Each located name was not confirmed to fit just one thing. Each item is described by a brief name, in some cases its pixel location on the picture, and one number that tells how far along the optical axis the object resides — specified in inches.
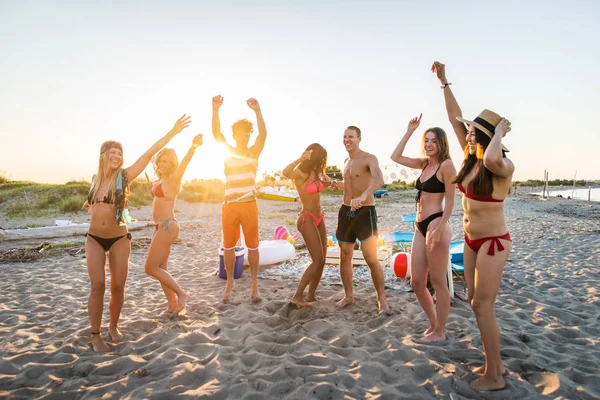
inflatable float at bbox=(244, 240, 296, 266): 282.0
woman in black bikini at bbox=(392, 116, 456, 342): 139.6
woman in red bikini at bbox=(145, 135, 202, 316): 169.3
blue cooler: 247.1
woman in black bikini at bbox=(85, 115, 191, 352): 139.1
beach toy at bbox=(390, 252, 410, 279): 231.3
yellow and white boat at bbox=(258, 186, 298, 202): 1154.6
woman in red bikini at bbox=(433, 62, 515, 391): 107.1
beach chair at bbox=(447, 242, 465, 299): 223.3
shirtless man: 177.6
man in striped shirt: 191.2
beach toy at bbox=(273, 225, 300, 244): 315.0
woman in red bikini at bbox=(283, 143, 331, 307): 182.5
